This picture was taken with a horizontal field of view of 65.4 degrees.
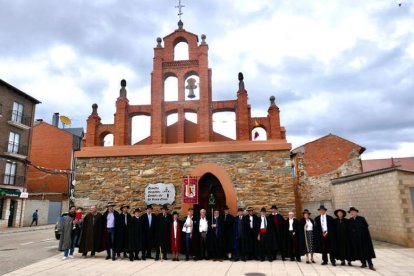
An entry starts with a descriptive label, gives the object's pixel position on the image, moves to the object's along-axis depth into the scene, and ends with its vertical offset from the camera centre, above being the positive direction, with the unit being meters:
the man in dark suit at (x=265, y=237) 8.88 -0.93
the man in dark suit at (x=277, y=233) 8.91 -0.84
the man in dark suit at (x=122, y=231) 9.37 -0.72
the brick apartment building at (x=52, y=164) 29.42 +4.04
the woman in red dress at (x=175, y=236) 9.31 -0.89
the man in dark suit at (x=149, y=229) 9.41 -0.68
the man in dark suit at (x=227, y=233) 9.21 -0.83
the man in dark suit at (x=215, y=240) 9.16 -1.01
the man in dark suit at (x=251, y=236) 9.03 -0.90
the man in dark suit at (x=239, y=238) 9.05 -0.95
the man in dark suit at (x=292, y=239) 8.84 -0.99
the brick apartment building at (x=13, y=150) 23.39 +4.41
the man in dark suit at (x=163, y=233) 9.35 -0.79
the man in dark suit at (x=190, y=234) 9.28 -0.83
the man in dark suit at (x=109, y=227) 9.42 -0.60
